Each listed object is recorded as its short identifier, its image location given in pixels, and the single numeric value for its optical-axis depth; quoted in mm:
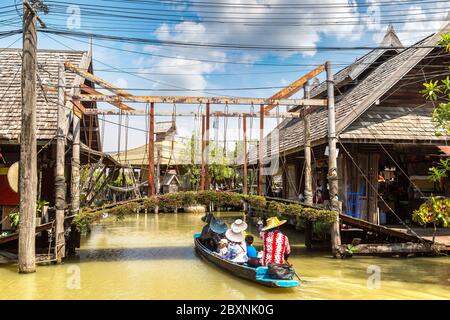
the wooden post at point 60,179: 11727
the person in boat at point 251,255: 9547
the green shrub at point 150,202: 12279
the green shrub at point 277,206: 12672
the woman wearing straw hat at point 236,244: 10586
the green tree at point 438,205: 8716
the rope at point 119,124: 13024
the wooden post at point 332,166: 12484
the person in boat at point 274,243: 8922
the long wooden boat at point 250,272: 8508
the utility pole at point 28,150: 10258
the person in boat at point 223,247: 11375
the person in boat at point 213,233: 13203
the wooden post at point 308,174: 14086
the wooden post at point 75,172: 13016
